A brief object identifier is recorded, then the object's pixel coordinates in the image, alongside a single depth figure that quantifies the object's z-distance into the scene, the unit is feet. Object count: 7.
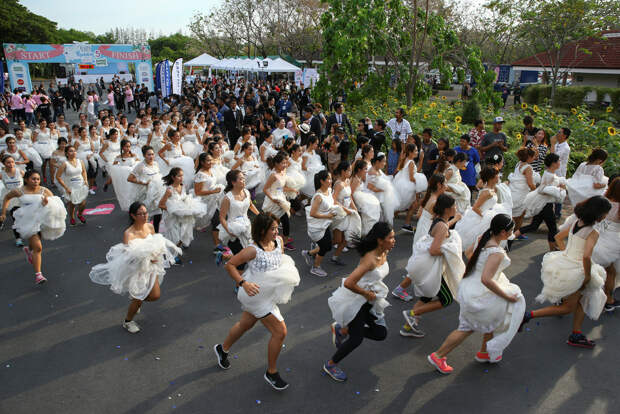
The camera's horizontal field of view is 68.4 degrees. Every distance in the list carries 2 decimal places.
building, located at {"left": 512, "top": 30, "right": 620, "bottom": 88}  90.48
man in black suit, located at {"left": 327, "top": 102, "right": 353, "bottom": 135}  40.78
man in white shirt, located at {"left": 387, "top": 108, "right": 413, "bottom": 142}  35.68
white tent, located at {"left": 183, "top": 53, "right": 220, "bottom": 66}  120.94
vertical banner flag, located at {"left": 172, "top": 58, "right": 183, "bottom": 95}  77.92
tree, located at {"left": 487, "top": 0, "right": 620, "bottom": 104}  70.54
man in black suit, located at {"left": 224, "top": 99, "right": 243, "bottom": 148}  46.70
